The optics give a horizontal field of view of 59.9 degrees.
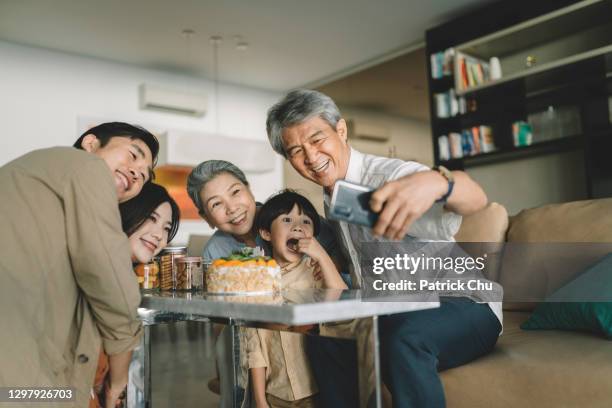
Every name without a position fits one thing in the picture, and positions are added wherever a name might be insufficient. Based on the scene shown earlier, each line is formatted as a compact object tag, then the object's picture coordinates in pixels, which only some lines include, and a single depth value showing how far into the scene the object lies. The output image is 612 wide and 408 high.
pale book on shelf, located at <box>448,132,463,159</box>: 4.58
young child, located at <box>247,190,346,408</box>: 1.35
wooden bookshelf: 3.80
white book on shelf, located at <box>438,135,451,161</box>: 4.66
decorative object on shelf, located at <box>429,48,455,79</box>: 4.68
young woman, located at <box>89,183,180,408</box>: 1.66
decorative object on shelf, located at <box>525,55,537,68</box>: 4.34
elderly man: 1.07
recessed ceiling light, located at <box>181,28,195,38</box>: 4.85
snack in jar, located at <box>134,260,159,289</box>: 1.71
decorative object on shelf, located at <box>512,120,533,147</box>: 4.15
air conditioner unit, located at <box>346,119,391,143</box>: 6.27
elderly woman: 1.96
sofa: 1.33
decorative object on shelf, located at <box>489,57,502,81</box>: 4.26
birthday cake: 1.29
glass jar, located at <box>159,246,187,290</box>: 1.64
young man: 1.08
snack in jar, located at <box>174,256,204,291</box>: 1.55
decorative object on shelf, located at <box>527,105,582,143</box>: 4.02
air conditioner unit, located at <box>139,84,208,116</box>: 5.61
